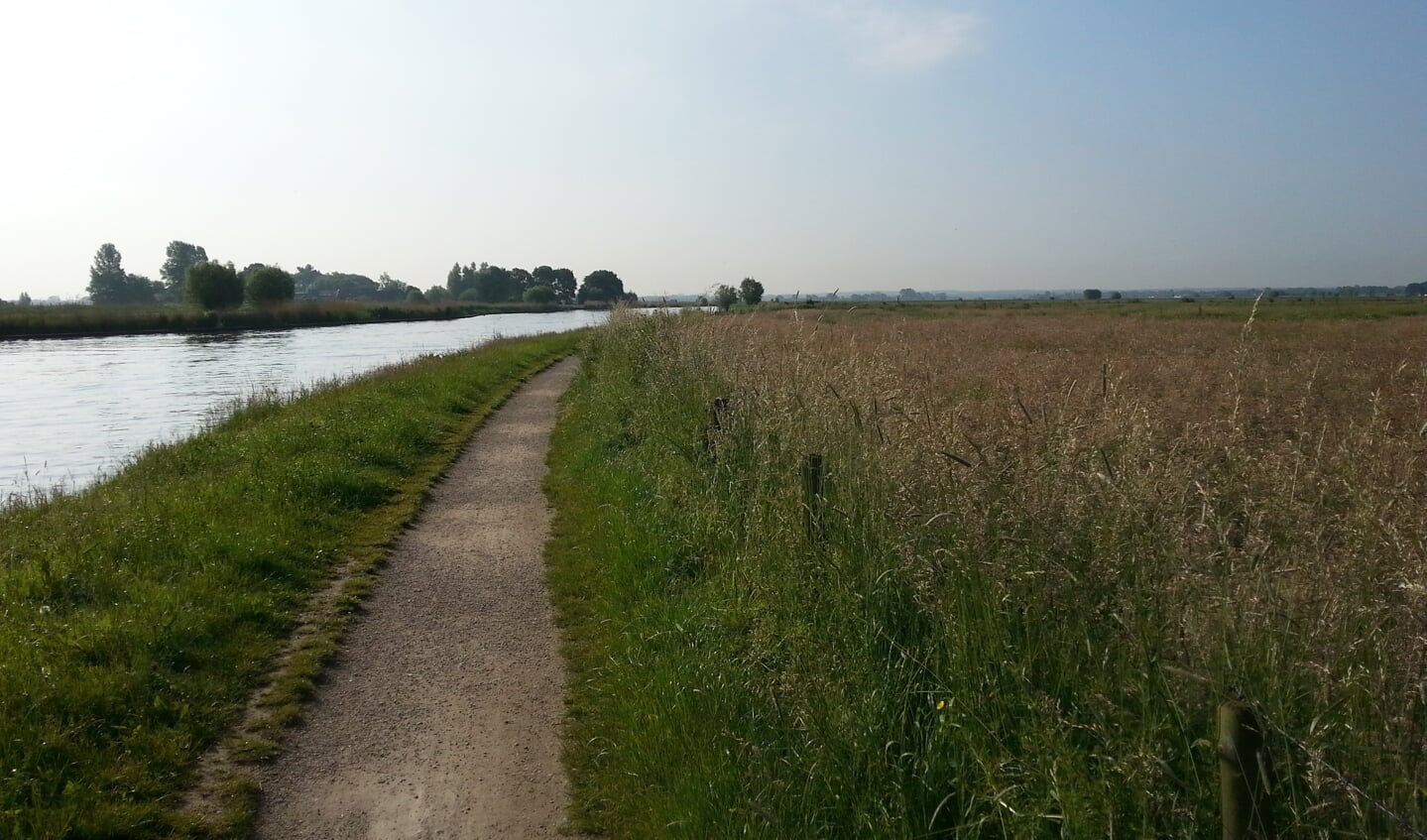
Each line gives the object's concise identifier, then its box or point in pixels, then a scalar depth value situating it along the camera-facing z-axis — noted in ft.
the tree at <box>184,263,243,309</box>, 242.78
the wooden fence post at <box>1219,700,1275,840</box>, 7.16
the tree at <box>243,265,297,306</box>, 257.75
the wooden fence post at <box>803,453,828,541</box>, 16.39
